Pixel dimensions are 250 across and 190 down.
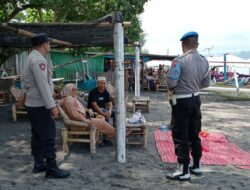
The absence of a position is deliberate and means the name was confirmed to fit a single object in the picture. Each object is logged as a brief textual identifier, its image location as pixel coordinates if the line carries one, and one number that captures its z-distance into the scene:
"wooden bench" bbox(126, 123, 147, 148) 4.35
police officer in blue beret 2.96
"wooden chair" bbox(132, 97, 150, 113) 7.57
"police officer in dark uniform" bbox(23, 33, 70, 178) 2.85
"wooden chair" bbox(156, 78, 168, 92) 14.04
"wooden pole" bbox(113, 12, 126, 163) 3.57
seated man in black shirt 4.71
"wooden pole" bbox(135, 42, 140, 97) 8.37
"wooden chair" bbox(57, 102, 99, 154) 4.07
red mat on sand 3.83
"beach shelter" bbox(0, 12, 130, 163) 3.58
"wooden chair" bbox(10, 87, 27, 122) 6.16
